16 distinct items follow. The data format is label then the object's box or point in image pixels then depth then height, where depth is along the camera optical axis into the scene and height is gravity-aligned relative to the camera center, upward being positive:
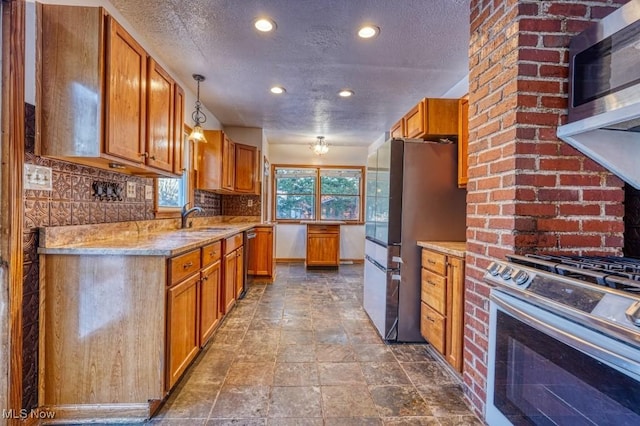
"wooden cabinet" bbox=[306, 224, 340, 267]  5.79 -0.64
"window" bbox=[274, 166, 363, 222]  6.61 +0.34
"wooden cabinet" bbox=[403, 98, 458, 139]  2.53 +0.76
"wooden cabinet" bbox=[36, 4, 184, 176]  1.51 +0.60
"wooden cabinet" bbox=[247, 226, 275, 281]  4.51 -0.64
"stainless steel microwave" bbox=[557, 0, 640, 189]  1.11 +0.46
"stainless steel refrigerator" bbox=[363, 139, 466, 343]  2.49 -0.03
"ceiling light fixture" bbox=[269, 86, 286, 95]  3.46 +1.33
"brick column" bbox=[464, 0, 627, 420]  1.39 +0.24
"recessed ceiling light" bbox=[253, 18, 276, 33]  2.22 +1.32
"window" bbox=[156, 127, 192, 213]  2.91 +0.16
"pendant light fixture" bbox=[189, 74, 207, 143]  2.93 +0.80
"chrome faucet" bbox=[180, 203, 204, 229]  3.33 -0.07
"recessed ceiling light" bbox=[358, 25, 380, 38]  2.29 +1.33
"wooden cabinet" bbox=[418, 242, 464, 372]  1.97 -0.61
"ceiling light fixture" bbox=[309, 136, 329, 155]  5.71 +1.18
